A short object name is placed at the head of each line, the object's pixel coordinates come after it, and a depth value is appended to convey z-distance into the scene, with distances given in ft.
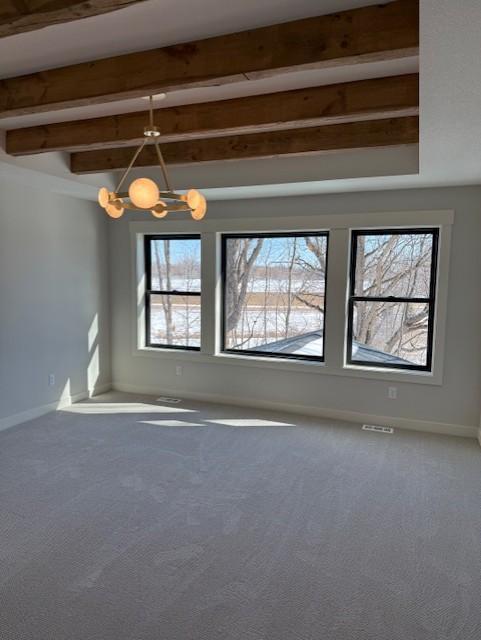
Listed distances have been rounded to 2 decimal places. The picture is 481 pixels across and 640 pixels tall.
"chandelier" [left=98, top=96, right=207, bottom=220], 7.89
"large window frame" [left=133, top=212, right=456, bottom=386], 14.11
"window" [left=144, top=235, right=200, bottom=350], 18.16
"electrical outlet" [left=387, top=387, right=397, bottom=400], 14.88
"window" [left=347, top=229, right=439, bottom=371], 14.64
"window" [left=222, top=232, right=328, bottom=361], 16.35
